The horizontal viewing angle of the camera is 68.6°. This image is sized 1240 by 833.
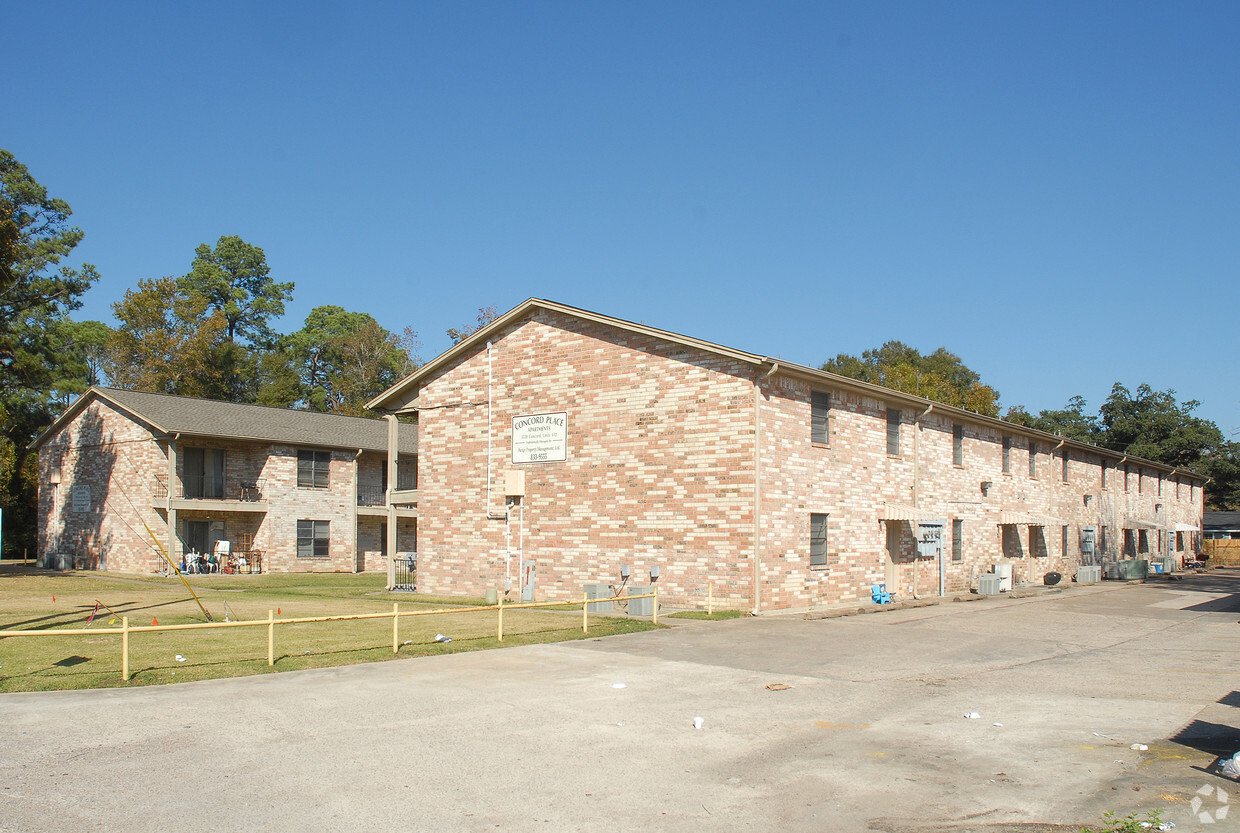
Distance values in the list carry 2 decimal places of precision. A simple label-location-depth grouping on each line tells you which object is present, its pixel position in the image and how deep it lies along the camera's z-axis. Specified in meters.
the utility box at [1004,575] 30.77
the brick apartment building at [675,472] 21.22
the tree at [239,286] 69.81
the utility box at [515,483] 24.72
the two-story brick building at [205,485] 37.12
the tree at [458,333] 60.62
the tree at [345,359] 67.62
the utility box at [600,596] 20.86
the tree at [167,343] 56.25
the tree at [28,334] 47.16
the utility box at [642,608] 19.73
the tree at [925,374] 69.62
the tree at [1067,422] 75.50
